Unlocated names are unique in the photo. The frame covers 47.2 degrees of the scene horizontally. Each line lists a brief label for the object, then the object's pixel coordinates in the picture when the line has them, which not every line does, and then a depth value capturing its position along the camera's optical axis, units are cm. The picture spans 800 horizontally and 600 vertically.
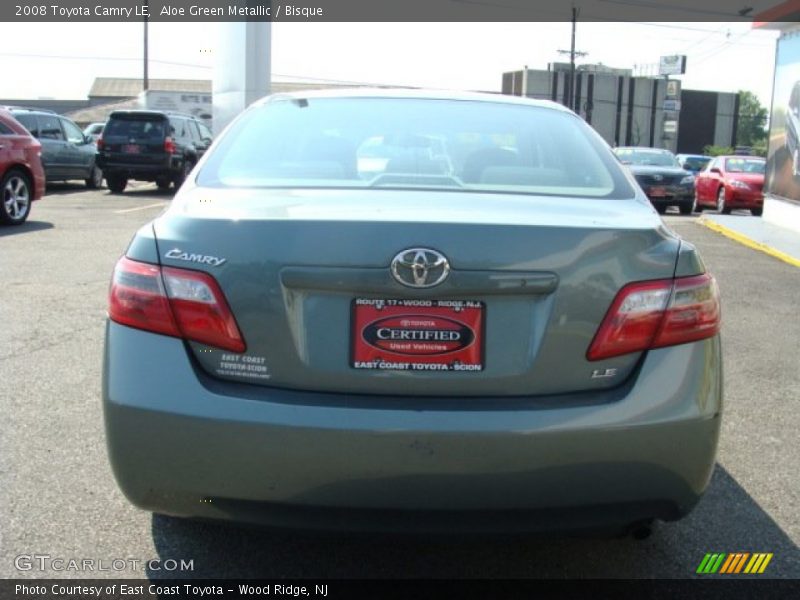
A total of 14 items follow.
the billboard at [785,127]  1498
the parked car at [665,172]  1811
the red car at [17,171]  1175
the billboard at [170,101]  3622
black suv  2025
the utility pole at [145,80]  4377
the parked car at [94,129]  3269
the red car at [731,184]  1958
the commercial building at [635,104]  7338
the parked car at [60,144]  1919
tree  13375
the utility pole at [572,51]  4647
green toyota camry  243
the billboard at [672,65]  7694
